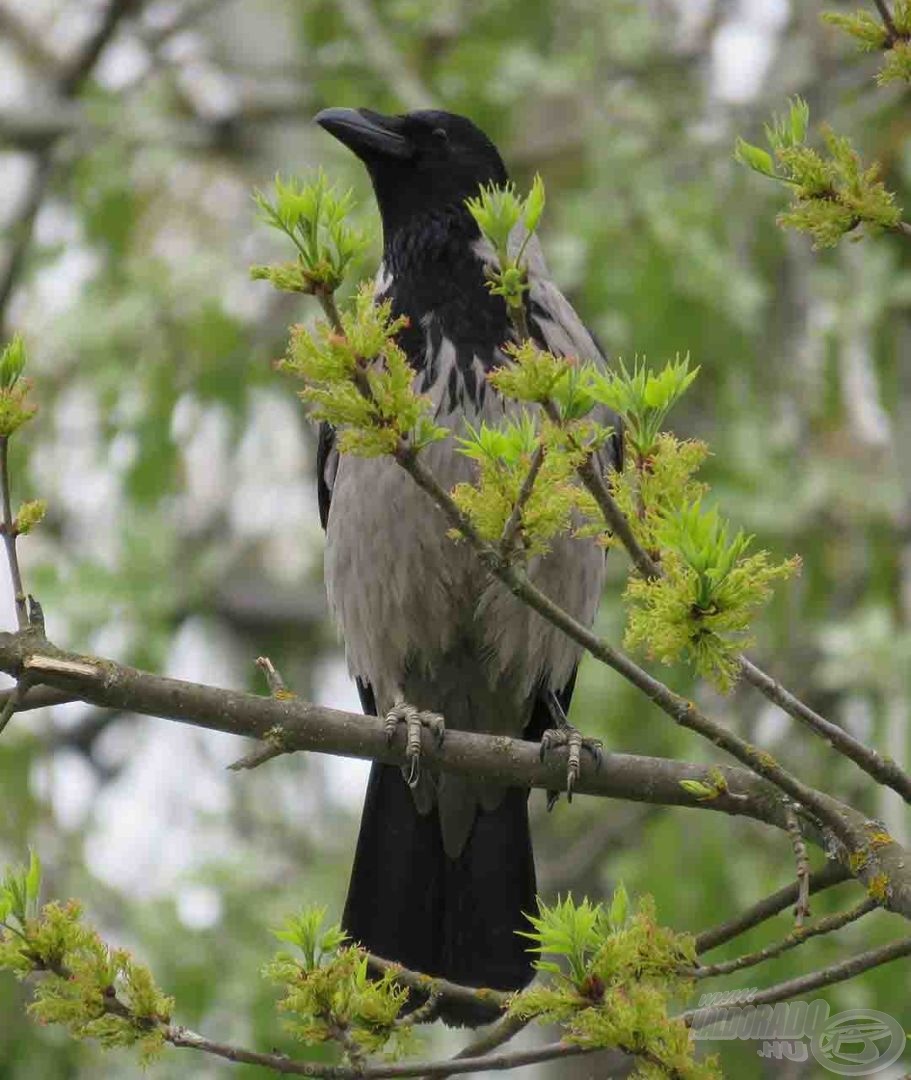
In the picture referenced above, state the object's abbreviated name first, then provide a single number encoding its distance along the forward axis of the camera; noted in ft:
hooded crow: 30.37
